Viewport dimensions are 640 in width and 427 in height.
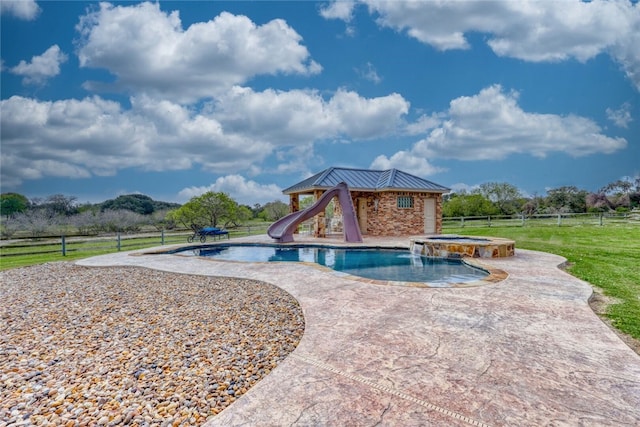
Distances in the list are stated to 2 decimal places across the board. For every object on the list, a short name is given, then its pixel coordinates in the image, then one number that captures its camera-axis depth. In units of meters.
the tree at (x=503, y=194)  34.83
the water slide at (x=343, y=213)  14.20
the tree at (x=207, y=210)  24.11
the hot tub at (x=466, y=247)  9.28
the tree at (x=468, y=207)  30.64
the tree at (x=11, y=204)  26.84
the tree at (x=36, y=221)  22.37
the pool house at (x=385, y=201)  17.05
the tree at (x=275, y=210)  31.94
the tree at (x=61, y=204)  29.09
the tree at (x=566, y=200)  32.06
